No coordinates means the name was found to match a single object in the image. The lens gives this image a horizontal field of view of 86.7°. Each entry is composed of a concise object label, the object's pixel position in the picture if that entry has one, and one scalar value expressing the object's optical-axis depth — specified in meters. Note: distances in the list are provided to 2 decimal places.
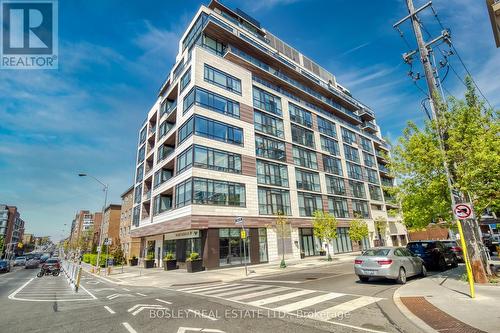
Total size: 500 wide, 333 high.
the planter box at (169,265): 26.00
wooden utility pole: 10.18
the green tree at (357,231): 33.91
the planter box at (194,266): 22.15
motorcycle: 28.00
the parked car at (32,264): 44.44
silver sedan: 11.06
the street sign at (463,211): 8.24
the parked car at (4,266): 34.42
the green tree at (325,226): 27.94
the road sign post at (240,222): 18.19
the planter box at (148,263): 31.22
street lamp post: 25.48
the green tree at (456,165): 10.29
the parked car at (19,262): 57.67
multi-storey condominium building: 25.47
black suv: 15.32
